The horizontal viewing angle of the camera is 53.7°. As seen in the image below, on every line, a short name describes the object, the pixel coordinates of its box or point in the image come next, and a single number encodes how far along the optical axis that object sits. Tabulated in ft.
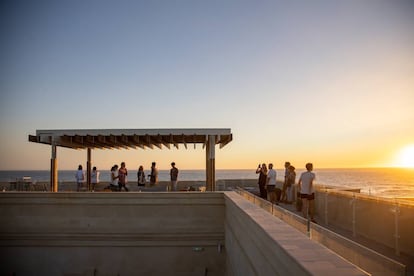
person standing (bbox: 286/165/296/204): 49.21
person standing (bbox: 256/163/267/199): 50.21
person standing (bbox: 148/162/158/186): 56.44
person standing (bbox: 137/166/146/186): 58.85
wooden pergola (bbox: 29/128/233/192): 50.78
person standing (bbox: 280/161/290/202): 49.71
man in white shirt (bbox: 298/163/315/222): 34.83
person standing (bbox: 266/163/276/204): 46.55
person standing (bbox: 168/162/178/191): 54.24
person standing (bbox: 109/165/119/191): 50.42
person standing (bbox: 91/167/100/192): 56.75
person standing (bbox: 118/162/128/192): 50.45
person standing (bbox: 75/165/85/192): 56.65
